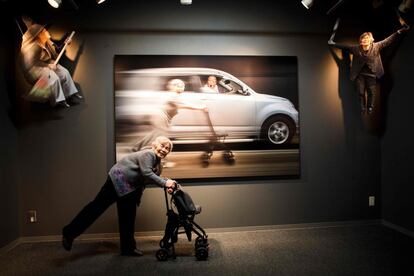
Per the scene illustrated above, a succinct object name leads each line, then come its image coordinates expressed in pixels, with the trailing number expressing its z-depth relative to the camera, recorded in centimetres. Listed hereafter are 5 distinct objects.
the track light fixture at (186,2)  353
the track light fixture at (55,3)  329
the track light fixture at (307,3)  350
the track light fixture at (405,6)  346
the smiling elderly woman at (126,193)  316
